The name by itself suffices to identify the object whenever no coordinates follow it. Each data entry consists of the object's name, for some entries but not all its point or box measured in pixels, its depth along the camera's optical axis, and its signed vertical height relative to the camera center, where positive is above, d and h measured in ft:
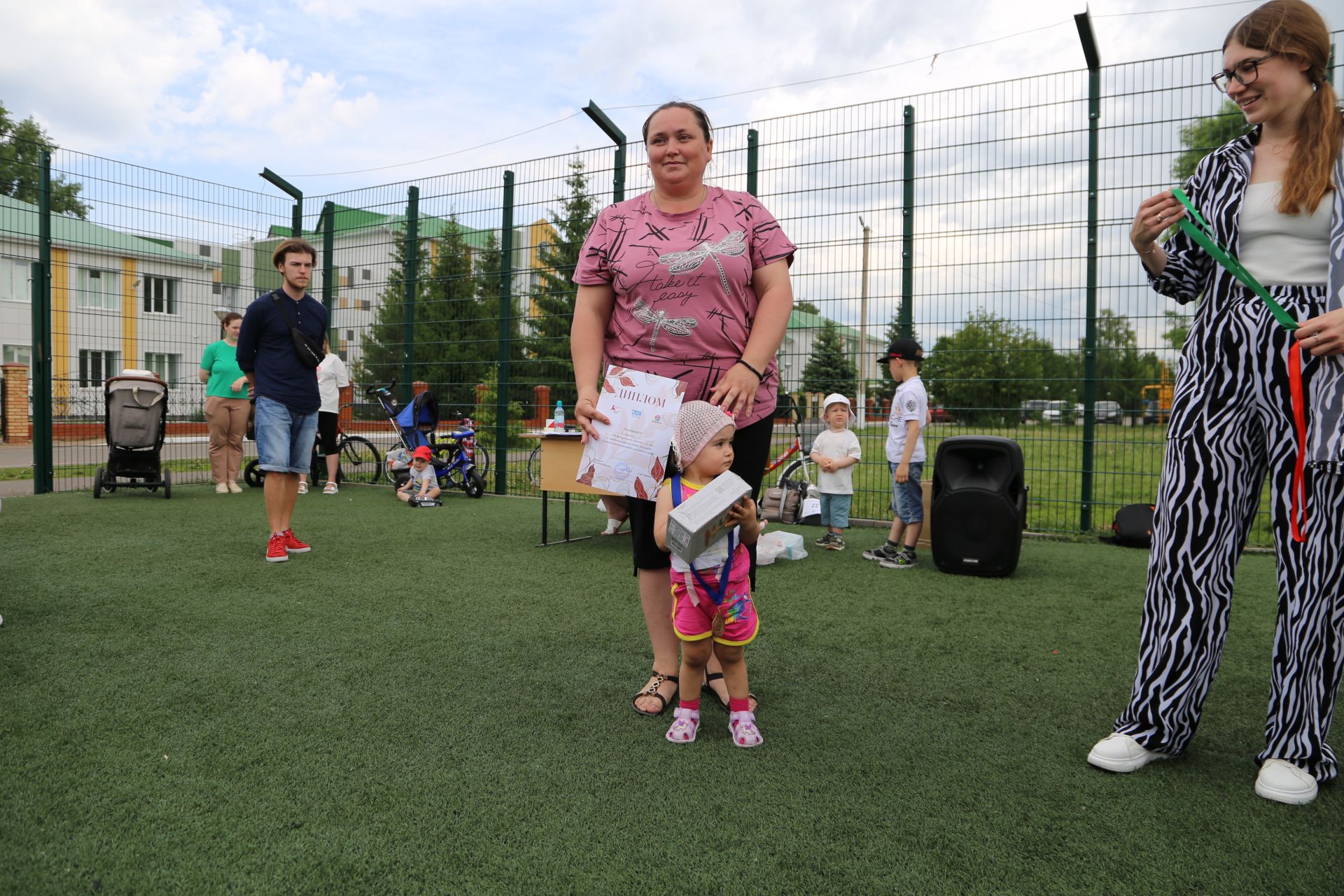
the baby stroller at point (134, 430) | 24.99 -0.33
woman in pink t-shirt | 7.71 +1.28
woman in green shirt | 26.66 +0.48
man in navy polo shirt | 15.72 +0.75
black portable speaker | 15.51 -1.41
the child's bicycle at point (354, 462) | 31.04 -1.48
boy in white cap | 19.19 -0.79
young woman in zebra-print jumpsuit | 6.30 +0.05
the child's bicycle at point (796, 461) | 21.91 -0.91
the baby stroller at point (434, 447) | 26.78 -0.77
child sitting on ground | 25.58 -1.70
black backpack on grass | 18.57 -2.08
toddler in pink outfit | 7.40 -1.41
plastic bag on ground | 16.70 -2.32
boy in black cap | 17.16 -0.49
